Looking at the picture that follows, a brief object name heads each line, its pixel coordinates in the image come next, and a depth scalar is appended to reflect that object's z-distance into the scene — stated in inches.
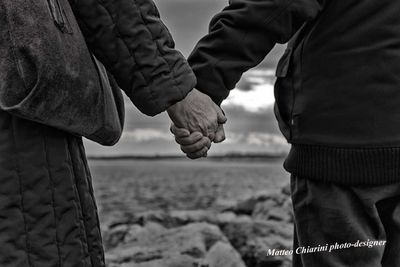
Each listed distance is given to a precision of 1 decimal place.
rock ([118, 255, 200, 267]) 123.0
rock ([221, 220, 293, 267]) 143.3
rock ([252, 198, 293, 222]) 221.9
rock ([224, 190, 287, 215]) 278.4
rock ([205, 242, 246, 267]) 128.3
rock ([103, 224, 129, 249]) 195.3
